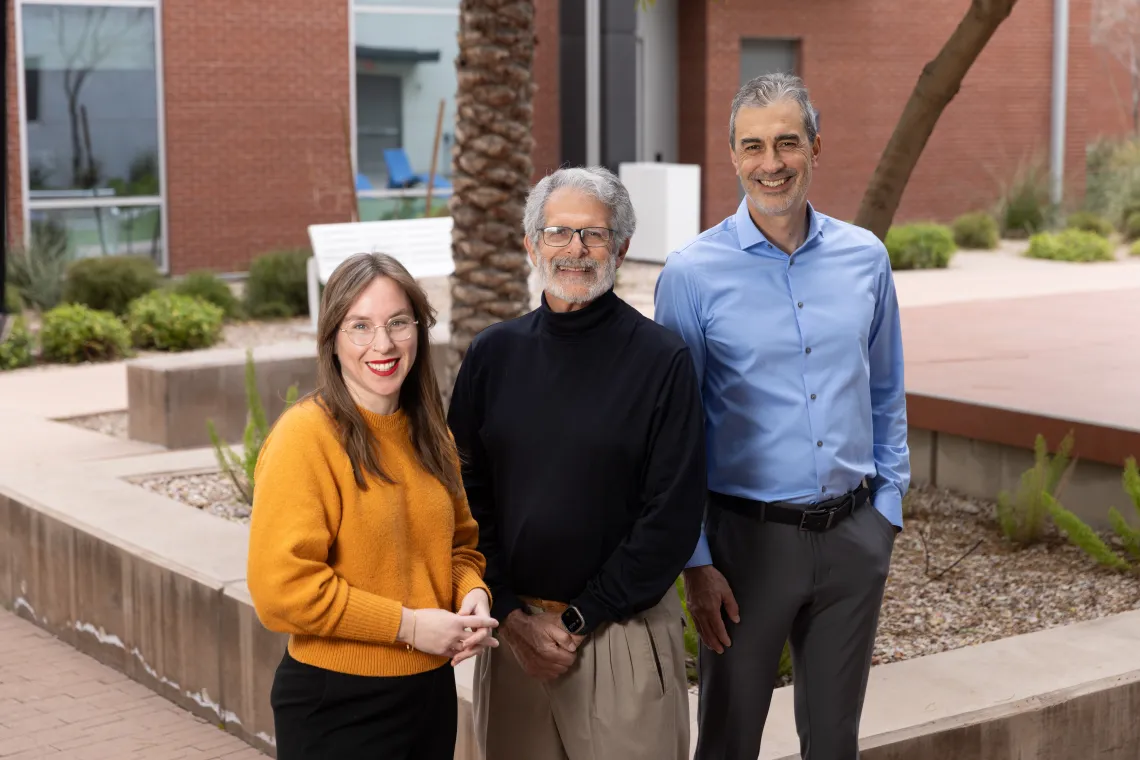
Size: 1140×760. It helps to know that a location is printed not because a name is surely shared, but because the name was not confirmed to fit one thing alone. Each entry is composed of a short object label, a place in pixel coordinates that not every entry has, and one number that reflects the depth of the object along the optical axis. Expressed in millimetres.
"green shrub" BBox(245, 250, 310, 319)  14906
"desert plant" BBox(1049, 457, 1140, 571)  5559
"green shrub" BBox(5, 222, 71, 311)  14547
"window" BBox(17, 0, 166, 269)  16734
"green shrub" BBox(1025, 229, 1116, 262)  19281
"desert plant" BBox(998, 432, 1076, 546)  6062
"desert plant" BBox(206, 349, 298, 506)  6652
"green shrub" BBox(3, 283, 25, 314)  13430
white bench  13102
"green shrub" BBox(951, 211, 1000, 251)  21359
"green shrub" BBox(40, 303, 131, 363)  12023
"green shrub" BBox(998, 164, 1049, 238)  22828
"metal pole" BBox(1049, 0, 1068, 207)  24641
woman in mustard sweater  2592
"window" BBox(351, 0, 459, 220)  19125
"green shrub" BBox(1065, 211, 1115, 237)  21438
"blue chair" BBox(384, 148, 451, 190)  19281
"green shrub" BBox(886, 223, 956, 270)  18516
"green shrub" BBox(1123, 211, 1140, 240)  21734
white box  19516
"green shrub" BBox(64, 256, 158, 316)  13984
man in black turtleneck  2740
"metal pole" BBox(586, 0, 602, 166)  20156
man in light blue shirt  3020
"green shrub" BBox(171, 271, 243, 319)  14391
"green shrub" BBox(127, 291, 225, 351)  12555
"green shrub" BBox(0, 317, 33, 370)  11742
